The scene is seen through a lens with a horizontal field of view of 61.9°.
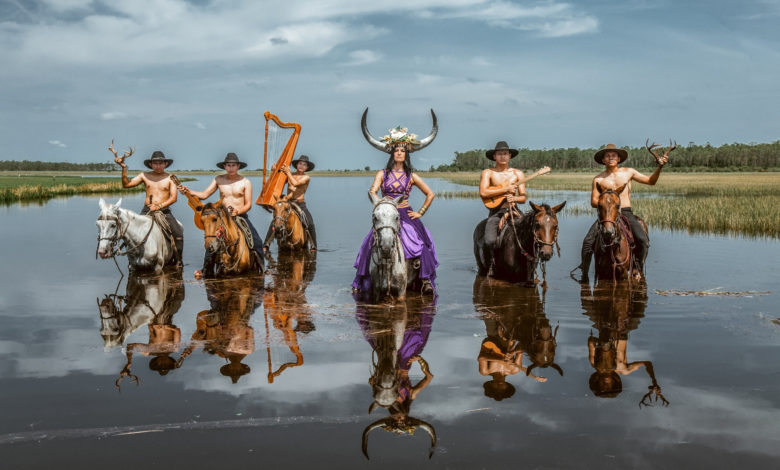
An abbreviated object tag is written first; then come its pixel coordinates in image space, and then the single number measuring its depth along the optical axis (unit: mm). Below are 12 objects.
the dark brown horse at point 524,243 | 10477
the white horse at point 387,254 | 8984
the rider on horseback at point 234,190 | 13297
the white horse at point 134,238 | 12055
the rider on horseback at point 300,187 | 16906
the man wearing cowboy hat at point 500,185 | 11906
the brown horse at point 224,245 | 11773
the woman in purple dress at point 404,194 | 10008
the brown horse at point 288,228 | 16172
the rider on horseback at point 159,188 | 13617
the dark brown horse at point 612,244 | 10789
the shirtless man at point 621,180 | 11477
